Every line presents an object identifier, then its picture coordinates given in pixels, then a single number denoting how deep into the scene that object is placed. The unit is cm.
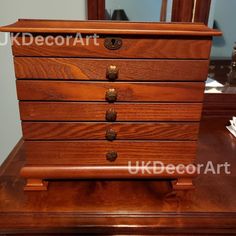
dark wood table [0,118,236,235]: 54
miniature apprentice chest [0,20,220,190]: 52
